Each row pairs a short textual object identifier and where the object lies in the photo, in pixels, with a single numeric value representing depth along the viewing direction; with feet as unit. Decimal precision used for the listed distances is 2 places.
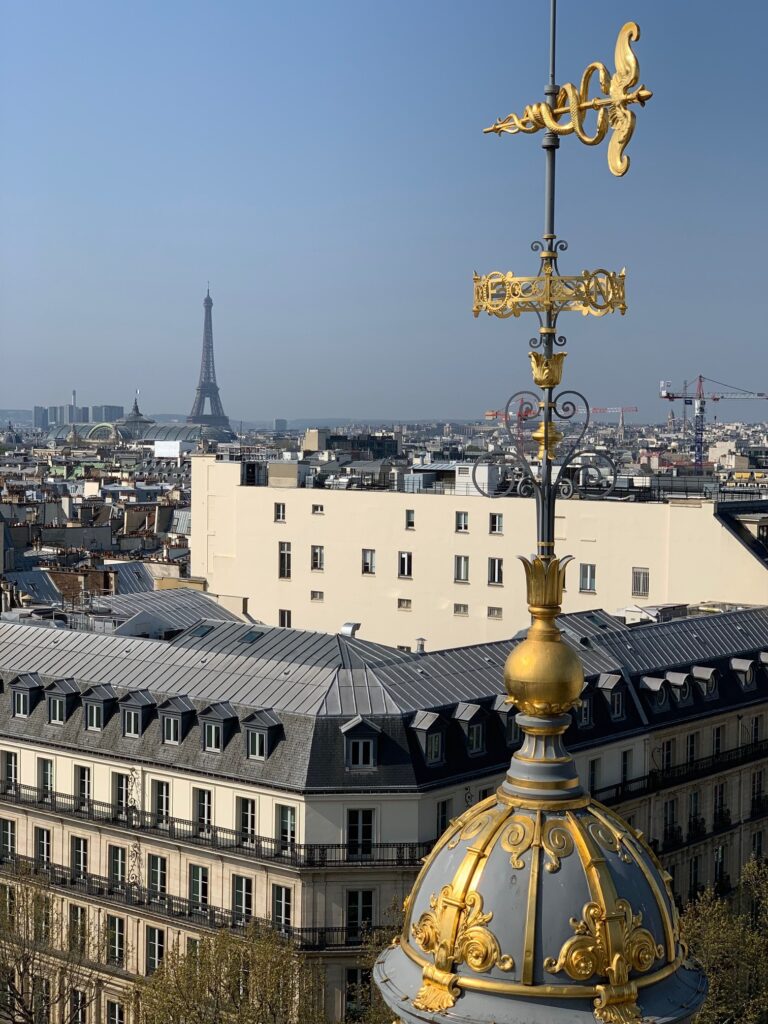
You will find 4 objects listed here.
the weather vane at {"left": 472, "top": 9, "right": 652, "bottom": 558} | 43.37
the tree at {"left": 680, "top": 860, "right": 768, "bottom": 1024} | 127.75
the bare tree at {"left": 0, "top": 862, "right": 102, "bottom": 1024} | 139.03
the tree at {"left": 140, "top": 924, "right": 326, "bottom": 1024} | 118.73
